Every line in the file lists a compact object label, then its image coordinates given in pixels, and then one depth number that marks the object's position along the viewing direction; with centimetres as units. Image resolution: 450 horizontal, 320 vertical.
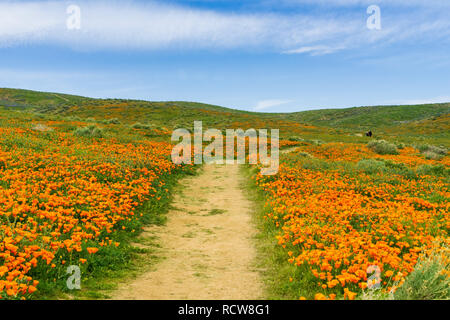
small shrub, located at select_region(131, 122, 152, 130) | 3684
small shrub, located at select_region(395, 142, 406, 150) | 3566
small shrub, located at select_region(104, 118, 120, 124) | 4301
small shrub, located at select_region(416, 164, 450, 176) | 1878
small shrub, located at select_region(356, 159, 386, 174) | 1817
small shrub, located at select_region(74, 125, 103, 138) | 2333
